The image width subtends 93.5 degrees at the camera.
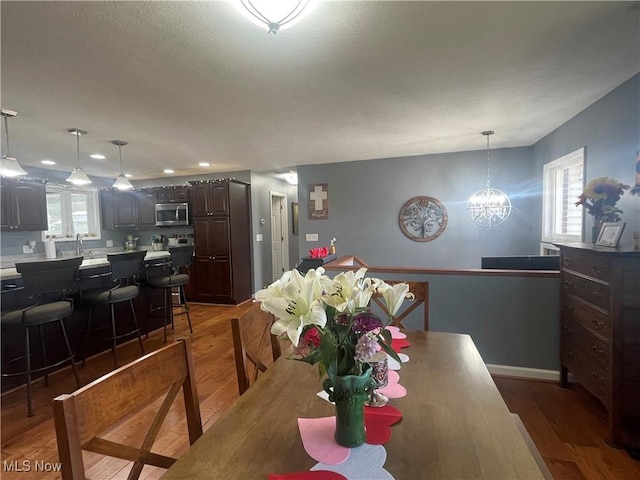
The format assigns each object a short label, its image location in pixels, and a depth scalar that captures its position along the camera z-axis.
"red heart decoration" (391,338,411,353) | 1.44
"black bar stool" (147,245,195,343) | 3.56
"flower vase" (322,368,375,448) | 0.77
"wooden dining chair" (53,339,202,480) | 0.65
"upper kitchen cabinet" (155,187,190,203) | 5.23
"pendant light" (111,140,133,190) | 3.73
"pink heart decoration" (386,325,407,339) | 1.57
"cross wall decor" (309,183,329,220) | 5.13
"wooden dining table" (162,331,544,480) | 0.74
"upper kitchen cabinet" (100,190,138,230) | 5.59
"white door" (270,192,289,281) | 6.45
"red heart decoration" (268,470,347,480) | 0.71
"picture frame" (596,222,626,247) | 1.93
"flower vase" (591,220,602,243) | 2.24
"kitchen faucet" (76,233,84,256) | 4.95
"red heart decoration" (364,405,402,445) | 0.85
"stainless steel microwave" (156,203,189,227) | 5.19
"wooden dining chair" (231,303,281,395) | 1.23
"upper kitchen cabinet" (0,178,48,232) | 4.03
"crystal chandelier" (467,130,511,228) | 4.34
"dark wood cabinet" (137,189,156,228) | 5.43
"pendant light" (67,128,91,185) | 3.21
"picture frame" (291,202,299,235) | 7.56
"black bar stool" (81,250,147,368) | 2.85
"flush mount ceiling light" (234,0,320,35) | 1.25
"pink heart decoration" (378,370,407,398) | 1.07
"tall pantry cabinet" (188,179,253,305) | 5.04
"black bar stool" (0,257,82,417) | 2.21
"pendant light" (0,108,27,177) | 2.63
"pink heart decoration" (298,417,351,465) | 0.79
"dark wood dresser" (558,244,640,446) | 1.75
